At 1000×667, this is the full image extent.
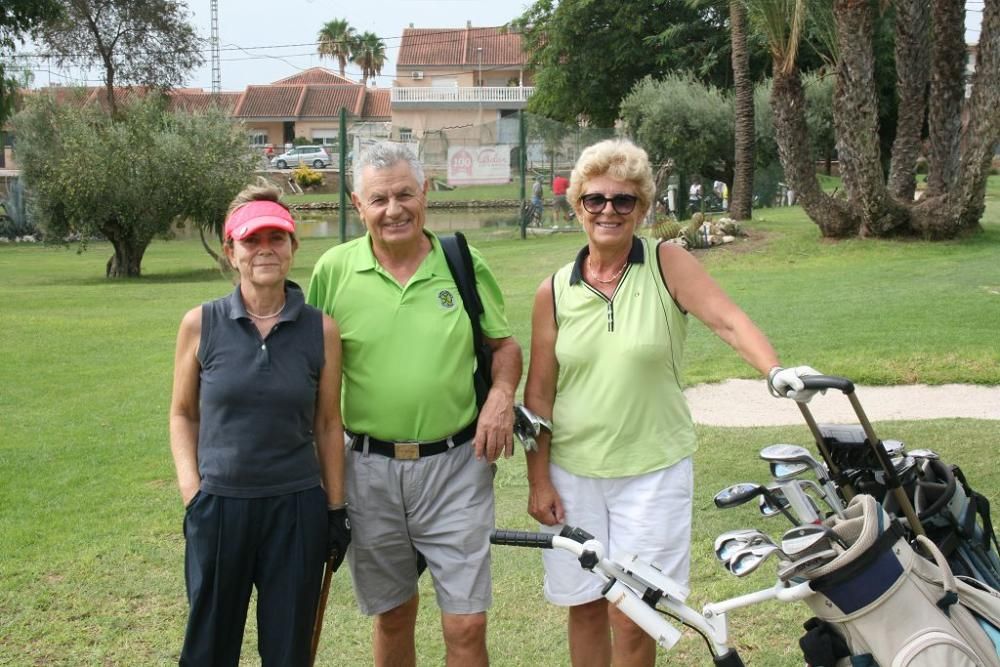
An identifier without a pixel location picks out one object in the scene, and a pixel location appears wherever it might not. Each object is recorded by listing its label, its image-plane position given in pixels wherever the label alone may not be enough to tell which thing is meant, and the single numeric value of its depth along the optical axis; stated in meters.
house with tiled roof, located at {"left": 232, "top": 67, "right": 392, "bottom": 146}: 81.50
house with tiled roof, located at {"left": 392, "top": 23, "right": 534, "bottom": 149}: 62.19
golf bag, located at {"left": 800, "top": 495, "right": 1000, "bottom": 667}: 2.54
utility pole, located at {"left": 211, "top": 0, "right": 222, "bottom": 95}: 60.68
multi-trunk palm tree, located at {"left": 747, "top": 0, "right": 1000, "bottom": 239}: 16.16
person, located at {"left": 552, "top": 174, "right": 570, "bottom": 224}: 24.94
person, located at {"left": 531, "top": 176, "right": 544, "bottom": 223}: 25.55
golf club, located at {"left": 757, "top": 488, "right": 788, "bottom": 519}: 2.87
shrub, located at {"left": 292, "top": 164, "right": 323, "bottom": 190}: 50.41
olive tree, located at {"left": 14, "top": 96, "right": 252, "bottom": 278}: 24.59
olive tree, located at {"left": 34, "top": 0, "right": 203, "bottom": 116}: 49.12
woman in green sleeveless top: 3.50
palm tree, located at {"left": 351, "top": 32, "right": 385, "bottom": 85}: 94.25
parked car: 58.63
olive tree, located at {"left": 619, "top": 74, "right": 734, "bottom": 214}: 29.88
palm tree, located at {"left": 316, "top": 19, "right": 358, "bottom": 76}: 94.62
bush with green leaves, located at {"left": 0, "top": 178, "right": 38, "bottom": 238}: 39.88
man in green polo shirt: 3.54
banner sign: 24.75
